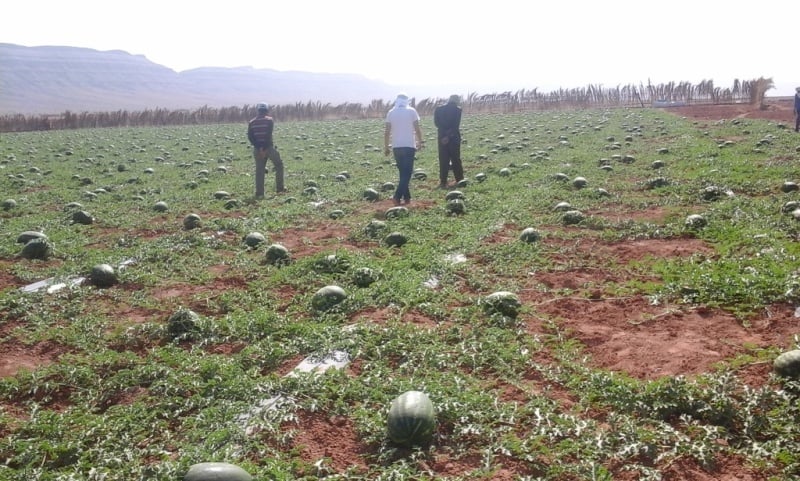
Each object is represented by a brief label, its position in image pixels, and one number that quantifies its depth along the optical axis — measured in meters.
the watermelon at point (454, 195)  12.56
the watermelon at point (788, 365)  4.30
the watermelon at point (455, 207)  11.30
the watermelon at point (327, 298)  6.60
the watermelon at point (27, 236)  9.62
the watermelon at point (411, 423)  3.96
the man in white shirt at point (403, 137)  12.38
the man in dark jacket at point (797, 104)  22.22
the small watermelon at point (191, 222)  11.02
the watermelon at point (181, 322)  6.05
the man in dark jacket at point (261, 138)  14.23
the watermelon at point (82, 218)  11.59
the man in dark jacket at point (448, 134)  14.43
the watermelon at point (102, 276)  7.59
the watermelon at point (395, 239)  9.15
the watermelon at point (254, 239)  9.44
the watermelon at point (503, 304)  6.16
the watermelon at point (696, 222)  8.78
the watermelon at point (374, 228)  9.83
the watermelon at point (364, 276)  7.32
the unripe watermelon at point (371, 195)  13.38
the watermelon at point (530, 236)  8.88
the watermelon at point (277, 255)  8.52
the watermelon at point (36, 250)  8.91
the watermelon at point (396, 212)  11.01
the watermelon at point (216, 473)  3.47
